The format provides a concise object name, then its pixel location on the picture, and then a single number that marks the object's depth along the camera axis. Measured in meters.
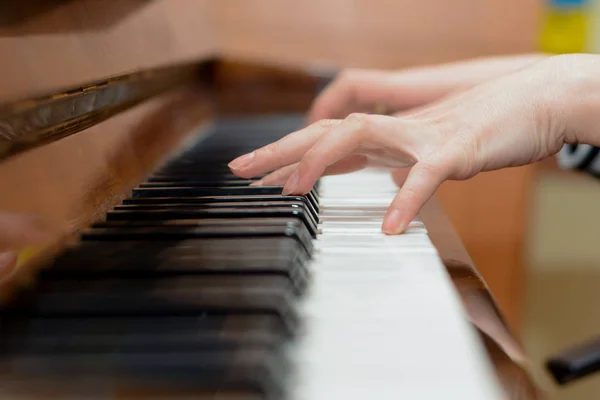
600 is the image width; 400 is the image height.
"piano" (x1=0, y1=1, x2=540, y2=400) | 0.45
